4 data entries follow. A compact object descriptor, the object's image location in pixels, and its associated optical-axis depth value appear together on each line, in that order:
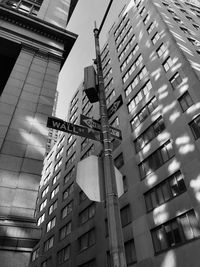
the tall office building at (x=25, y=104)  7.62
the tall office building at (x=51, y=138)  91.44
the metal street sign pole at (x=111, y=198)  3.93
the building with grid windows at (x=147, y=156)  19.77
